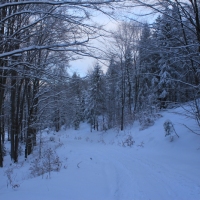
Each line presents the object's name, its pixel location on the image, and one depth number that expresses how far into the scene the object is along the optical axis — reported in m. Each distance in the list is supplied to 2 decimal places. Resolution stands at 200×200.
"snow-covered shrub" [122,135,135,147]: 12.07
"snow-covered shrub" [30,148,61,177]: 6.27
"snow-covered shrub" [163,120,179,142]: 9.93
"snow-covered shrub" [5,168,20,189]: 4.74
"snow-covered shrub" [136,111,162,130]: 15.29
